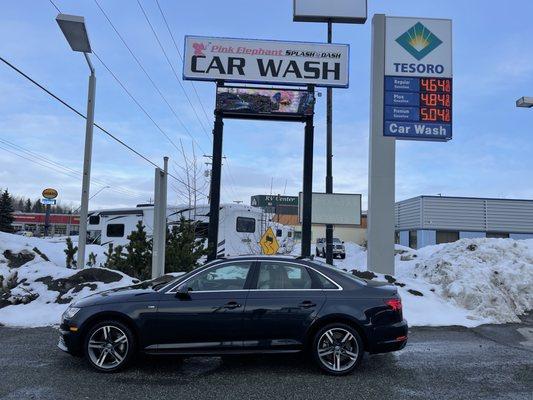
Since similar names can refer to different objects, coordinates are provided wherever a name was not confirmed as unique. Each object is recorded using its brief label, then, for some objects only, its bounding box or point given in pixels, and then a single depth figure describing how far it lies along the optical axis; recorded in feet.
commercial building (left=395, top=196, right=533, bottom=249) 143.84
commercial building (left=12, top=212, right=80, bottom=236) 337.52
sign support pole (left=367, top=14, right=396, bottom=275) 47.01
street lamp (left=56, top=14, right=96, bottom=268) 35.27
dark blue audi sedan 20.72
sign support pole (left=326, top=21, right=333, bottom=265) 49.83
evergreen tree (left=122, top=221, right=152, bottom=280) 43.34
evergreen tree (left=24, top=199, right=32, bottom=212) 463.83
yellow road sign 53.47
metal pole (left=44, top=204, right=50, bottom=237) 136.29
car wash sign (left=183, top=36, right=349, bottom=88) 46.32
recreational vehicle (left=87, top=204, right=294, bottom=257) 69.62
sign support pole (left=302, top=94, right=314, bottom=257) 44.86
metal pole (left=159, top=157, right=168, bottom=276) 38.40
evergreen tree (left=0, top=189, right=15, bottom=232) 203.31
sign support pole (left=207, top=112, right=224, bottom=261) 45.06
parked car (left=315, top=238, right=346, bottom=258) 124.06
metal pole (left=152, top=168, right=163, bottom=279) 37.86
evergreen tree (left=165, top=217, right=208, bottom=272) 45.09
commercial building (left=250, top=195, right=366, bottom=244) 246.47
